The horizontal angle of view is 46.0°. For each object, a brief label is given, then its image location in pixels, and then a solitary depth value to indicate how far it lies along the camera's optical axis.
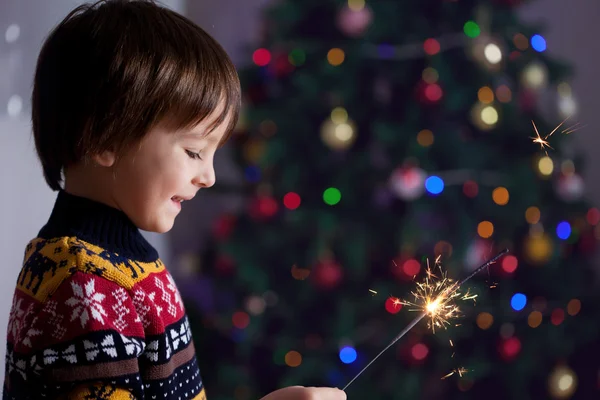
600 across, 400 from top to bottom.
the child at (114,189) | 0.80
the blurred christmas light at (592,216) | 2.38
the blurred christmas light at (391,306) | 2.10
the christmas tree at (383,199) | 2.13
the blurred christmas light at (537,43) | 2.21
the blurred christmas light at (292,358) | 2.17
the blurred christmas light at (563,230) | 2.28
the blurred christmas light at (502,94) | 2.18
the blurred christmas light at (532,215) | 2.22
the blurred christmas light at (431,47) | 2.14
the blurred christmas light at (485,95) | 2.14
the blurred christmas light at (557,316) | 2.29
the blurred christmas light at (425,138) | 2.13
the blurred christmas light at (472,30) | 2.14
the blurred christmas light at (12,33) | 1.43
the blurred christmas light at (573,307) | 2.33
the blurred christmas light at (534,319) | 2.24
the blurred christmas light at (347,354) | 2.12
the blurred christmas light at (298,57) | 2.16
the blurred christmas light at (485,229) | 2.17
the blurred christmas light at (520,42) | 2.20
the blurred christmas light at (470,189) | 2.17
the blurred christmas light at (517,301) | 2.20
